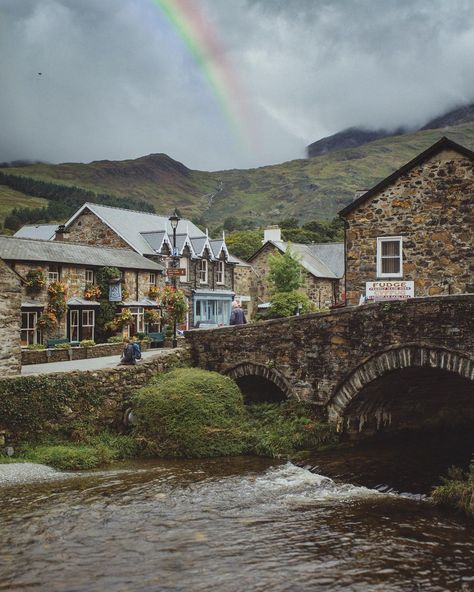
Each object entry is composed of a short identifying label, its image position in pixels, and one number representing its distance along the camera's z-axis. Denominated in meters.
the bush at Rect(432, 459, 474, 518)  13.05
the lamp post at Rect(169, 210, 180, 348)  27.27
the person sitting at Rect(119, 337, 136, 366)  20.88
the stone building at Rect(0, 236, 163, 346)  33.72
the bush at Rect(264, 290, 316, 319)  48.28
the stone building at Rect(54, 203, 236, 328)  46.97
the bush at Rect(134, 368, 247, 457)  18.17
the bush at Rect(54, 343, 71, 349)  28.81
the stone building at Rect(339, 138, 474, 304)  22.12
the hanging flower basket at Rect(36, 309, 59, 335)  33.78
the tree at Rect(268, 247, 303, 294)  50.31
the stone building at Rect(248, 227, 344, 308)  53.84
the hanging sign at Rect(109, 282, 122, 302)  38.31
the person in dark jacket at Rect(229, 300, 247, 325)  24.42
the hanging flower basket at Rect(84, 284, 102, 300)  37.22
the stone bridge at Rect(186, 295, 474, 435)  16.83
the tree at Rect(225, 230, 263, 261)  81.19
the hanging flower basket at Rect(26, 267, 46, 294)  33.53
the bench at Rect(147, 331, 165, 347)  37.31
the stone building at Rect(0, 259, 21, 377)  19.75
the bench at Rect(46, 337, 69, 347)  32.84
